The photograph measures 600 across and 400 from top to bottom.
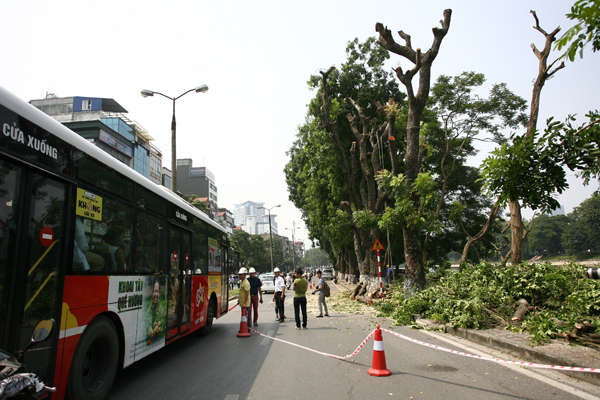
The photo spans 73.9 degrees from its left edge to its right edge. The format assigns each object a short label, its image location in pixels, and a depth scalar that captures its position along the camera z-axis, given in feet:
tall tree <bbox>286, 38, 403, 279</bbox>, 67.56
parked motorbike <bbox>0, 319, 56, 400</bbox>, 7.97
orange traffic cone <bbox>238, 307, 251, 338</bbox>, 32.83
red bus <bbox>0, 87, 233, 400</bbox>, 11.34
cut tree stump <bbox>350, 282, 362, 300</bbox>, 66.59
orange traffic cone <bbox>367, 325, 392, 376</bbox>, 19.11
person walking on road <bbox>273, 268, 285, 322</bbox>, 42.42
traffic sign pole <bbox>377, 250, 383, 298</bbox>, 56.95
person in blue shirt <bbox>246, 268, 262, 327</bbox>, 38.81
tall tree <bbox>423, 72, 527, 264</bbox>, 65.00
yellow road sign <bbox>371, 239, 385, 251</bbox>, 60.16
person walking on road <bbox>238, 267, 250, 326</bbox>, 34.27
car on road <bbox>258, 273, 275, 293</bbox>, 102.94
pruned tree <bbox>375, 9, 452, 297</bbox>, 43.32
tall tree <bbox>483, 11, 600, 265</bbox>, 16.57
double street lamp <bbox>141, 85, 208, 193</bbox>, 45.93
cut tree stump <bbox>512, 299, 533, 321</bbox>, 28.09
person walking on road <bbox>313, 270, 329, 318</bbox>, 46.32
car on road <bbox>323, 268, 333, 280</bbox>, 172.42
